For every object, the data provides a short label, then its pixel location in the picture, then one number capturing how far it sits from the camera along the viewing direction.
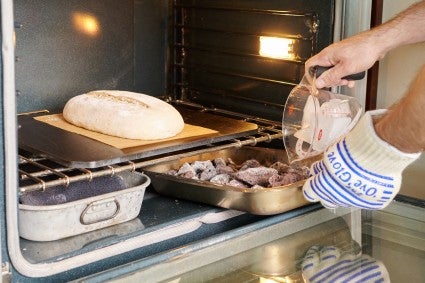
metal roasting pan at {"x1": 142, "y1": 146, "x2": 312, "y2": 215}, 1.84
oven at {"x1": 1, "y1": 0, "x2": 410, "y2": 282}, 1.69
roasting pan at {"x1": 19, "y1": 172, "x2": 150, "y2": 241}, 1.72
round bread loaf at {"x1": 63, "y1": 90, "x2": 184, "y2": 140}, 1.96
